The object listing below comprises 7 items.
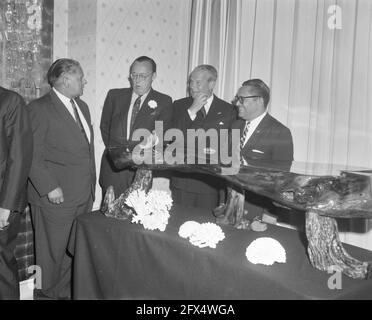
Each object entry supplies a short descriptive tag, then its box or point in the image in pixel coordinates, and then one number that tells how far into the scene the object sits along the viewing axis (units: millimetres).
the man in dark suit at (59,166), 2725
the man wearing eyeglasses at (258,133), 2426
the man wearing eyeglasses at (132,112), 3109
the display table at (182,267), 1553
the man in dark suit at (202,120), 3020
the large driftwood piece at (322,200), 1527
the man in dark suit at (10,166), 2176
